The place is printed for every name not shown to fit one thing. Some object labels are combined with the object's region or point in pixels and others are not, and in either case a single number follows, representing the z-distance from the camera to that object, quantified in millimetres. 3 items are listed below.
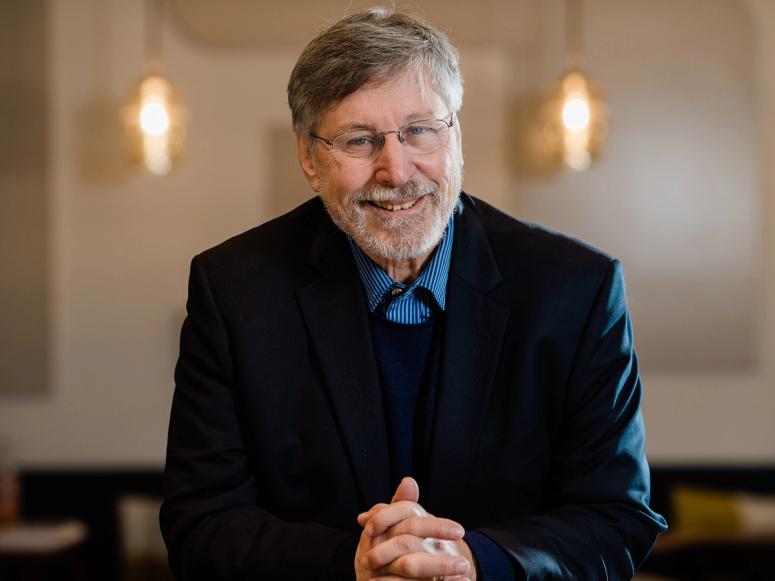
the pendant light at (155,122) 4359
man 1534
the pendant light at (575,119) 4395
